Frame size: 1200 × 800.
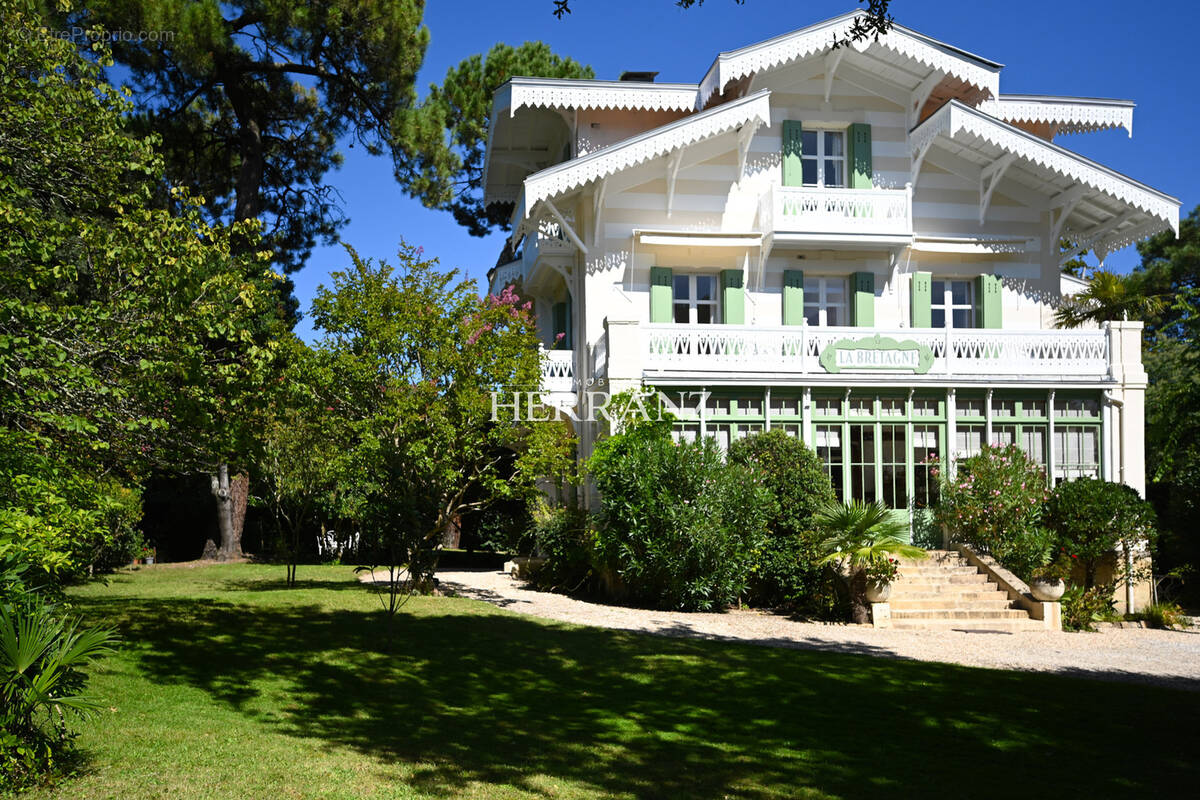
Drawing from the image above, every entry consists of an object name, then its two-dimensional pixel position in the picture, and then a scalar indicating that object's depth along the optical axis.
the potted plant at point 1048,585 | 16.00
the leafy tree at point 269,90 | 25.27
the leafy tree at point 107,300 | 9.61
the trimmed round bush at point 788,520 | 16.98
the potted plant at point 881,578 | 15.70
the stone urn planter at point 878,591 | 15.79
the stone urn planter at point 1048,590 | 15.99
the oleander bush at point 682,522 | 16.16
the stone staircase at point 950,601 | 16.02
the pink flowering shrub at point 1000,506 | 17.41
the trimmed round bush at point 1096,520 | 17.50
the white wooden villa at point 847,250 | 19.55
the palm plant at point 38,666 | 6.48
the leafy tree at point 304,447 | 16.05
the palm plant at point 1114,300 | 20.14
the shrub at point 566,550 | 18.56
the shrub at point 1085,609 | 16.41
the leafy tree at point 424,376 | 15.88
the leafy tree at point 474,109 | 31.50
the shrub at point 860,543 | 15.79
